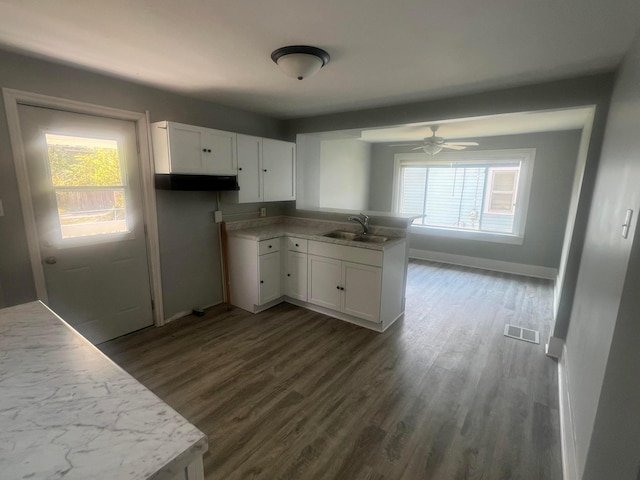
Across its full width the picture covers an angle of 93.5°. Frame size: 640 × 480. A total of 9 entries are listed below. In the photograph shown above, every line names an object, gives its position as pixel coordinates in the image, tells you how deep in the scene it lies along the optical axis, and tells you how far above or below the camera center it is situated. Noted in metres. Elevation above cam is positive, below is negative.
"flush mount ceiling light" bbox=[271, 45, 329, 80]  1.92 +0.82
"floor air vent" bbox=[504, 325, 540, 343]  3.00 -1.44
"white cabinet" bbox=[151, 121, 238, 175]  2.76 +0.34
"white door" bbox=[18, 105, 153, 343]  2.35 -0.30
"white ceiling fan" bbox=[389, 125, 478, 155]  4.15 +0.64
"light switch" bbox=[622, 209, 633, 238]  1.26 -0.12
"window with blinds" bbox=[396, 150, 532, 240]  5.12 +0.02
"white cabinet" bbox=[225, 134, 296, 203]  3.40 +0.19
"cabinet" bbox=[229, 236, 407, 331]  3.06 -0.99
